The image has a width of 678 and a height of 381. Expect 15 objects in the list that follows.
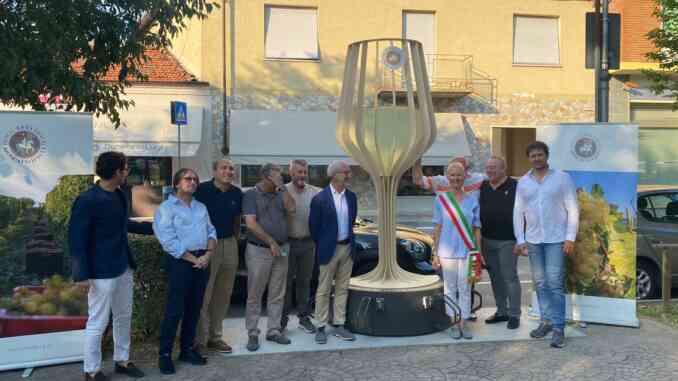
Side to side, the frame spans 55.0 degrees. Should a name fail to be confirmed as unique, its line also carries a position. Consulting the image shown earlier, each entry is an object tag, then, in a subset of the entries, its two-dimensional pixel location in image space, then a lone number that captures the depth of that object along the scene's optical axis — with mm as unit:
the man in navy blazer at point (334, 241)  5965
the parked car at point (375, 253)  7688
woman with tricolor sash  6191
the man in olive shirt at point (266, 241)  5742
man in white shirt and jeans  6051
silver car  8023
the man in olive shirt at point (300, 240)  6074
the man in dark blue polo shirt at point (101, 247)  4785
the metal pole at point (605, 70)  9352
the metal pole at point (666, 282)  7199
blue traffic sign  13844
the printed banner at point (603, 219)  6637
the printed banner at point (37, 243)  5340
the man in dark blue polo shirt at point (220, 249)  5594
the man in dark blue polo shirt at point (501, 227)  6504
